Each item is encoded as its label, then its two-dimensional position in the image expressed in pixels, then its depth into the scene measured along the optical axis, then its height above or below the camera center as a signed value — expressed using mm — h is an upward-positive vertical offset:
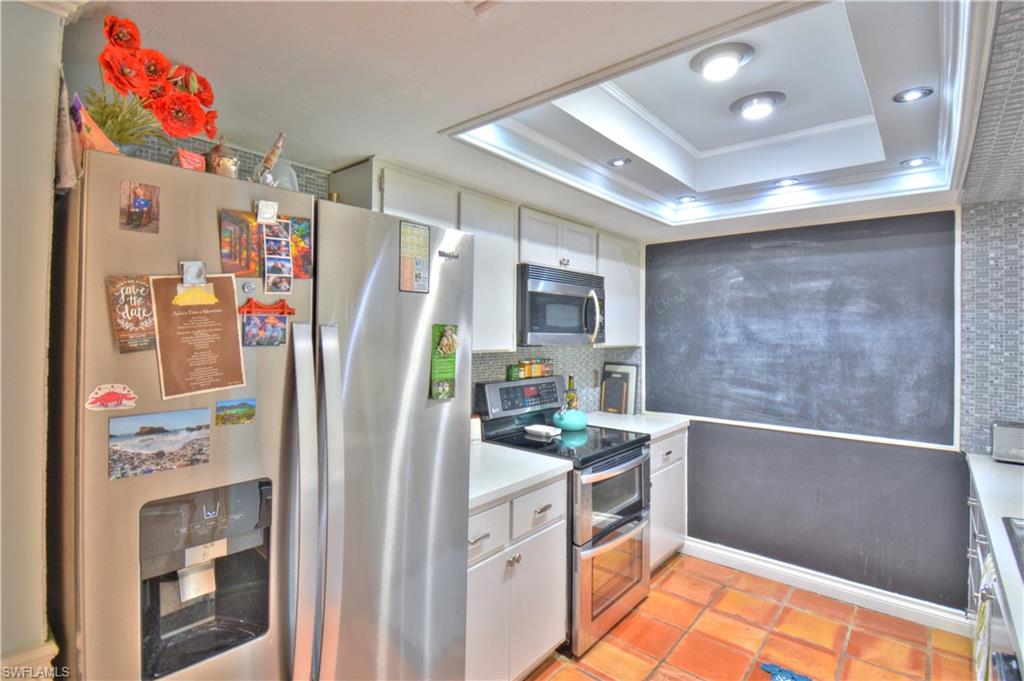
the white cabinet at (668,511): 2965 -1059
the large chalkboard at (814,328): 2611 +113
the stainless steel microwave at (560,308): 2492 +202
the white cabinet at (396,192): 1865 +609
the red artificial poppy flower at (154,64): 945 +546
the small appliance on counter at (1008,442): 2266 -442
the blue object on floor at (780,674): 2148 -1461
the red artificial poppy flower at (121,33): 903 +583
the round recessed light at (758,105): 1943 +987
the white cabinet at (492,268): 2258 +368
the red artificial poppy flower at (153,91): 967 +503
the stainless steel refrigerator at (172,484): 854 -279
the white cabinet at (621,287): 3188 +395
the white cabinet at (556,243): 2537 +572
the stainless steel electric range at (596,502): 2240 -782
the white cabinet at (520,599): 1779 -1020
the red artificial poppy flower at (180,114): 1000 +474
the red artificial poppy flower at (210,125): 1071 +487
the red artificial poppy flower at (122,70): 910 +516
